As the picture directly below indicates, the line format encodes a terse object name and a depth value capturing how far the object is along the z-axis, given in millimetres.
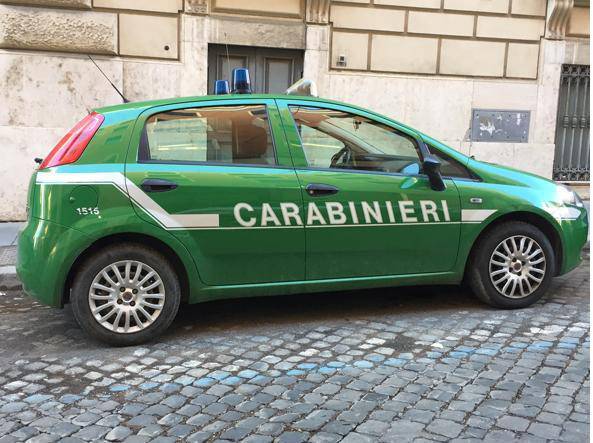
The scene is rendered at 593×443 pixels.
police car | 3912
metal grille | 10594
